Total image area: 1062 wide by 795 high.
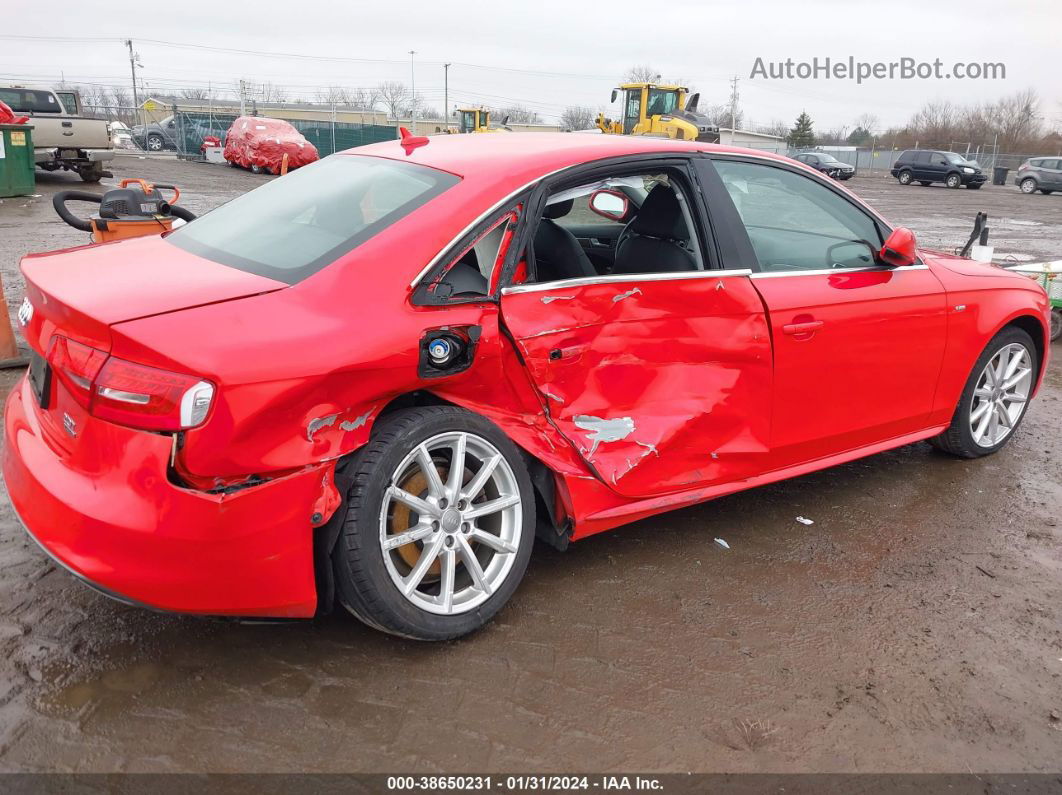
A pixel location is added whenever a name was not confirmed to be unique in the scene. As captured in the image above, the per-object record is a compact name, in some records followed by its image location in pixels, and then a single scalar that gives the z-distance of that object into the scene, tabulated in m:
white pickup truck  17.55
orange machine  4.89
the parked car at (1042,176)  33.28
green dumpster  14.62
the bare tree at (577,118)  74.57
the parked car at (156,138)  36.60
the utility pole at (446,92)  63.11
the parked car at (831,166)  34.50
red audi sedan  2.23
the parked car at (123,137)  41.59
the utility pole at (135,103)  52.10
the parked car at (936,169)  34.72
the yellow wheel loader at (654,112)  30.70
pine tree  67.44
